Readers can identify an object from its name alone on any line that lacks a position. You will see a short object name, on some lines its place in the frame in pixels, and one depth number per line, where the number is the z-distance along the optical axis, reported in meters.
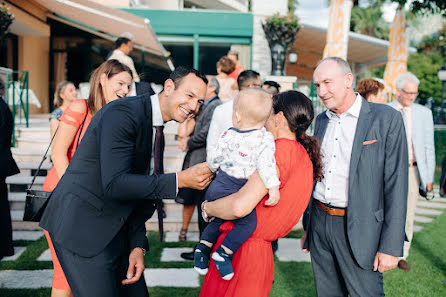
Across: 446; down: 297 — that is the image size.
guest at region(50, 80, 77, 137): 6.89
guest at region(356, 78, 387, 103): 4.77
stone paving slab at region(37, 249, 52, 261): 5.05
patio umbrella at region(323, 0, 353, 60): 9.98
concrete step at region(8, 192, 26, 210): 6.77
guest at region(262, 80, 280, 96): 4.95
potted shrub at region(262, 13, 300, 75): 12.85
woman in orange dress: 2.85
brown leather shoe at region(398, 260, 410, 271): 5.09
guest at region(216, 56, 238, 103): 6.20
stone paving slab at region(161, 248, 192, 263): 5.20
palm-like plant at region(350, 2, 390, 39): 38.97
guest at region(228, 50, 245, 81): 7.46
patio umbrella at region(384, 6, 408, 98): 11.91
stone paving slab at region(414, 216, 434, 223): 7.62
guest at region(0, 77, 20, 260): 4.25
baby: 2.15
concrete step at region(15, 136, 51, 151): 8.65
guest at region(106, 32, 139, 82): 6.53
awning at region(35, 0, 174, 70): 11.37
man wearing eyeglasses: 4.80
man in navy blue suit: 2.04
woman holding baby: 2.15
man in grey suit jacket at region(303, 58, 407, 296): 2.67
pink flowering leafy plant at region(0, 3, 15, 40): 9.92
